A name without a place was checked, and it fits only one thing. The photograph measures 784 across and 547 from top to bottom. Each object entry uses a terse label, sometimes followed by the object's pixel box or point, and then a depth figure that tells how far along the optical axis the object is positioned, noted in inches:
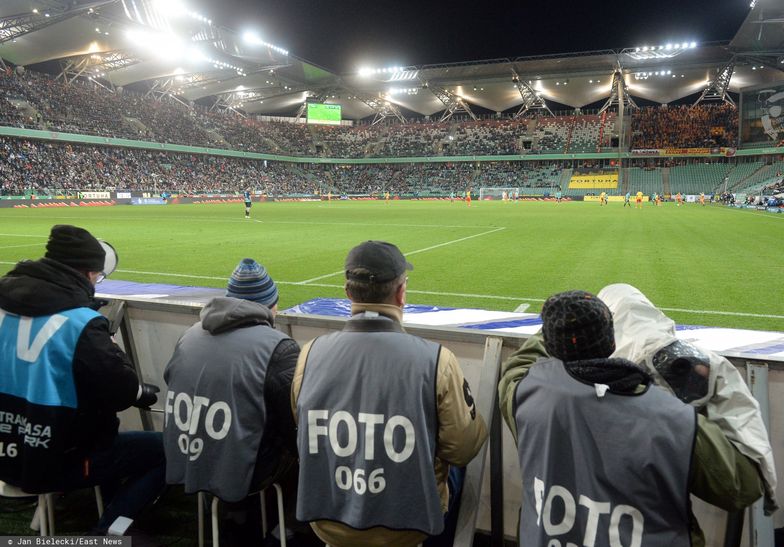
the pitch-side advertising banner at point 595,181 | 2549.2
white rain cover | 66.8
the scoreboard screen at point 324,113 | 2659.9
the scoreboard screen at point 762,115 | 1968.5
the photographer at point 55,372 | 98.5
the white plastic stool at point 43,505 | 105.0
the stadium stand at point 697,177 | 2386.8
